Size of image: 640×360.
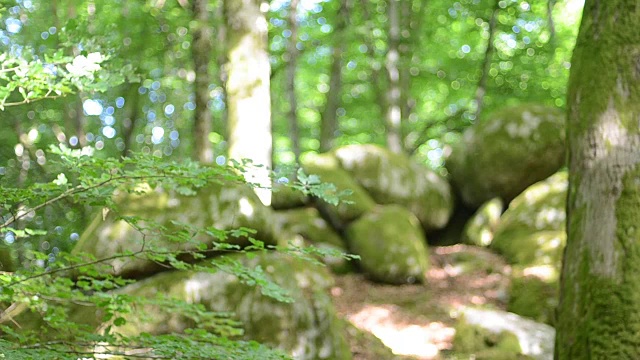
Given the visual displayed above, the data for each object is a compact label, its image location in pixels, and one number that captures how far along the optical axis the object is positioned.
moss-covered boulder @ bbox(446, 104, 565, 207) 11.08
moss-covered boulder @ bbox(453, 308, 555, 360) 5.58
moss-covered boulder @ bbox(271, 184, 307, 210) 9.93
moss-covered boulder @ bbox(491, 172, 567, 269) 8.53
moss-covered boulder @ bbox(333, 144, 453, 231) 10.54
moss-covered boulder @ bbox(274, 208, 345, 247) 9.36
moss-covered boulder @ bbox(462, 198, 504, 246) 10.51
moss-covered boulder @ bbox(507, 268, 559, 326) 7.05
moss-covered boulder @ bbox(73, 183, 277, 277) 4.62
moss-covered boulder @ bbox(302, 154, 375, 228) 9.62
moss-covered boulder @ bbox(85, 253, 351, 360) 4.54
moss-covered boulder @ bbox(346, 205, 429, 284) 8.64
